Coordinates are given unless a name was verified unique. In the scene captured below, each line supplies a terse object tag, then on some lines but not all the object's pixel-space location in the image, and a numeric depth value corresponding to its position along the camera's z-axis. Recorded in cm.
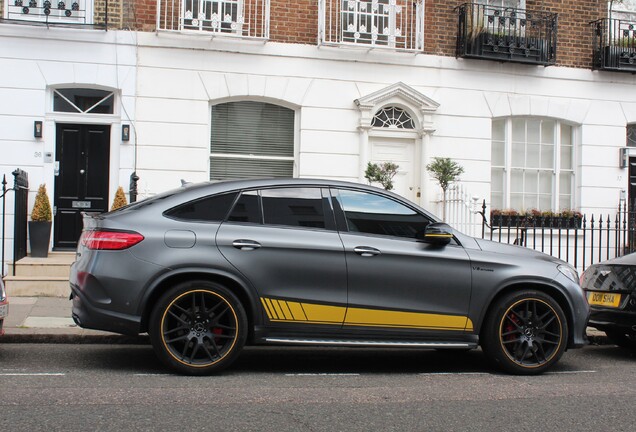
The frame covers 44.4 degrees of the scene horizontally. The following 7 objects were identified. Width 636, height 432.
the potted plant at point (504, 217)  1470
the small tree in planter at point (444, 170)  1316
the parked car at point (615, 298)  829
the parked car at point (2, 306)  716
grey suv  654
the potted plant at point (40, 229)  1200
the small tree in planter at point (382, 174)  1266
